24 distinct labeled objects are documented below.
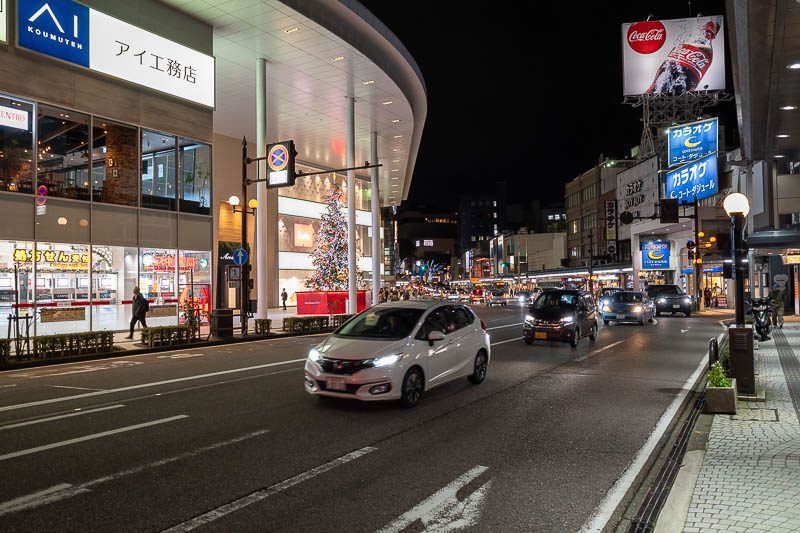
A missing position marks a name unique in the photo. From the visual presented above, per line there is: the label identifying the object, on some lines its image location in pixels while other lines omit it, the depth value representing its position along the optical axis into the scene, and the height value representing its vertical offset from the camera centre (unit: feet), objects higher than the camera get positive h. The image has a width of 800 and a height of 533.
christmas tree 140.15 +6.57
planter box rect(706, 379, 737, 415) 26.73 -6.37
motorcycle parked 61.41 -5.88
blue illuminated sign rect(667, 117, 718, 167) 134.31 +32.05
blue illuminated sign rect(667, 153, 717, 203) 120.88 +20.39
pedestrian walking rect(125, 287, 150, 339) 66.85 -3.09
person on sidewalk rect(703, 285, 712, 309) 147.25 -6.90
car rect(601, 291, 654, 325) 88.53 -5.95
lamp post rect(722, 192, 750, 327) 31.65 +2.22
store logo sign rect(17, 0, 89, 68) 60.18 +28.55
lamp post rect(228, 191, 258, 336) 71.57 -0.63
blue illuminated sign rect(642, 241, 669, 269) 172.55 +5.12
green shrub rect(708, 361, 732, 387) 27.51 -5.42
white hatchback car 26.90 -4.09
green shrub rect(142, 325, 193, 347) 58.95 -6.10
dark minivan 55.88 -4.70
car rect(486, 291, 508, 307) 180.96 -8.07
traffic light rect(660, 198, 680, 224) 100.07 +10.88
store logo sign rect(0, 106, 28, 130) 60.54 +18.29
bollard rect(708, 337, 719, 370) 30.58 -4.66
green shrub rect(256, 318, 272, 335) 74.95 -6.53
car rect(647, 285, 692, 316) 111.22 -6.26
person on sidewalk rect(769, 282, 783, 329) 74.28 -4.91
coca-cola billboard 166.81 +66.71
